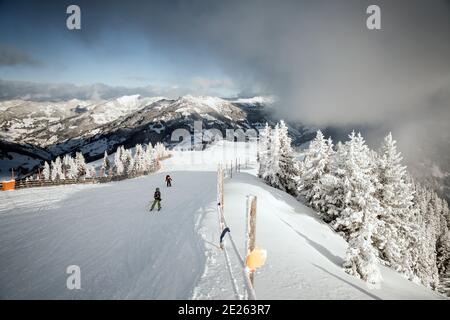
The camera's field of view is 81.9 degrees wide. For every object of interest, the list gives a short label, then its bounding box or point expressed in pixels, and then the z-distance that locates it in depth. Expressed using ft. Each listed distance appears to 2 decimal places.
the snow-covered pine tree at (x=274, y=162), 136.56
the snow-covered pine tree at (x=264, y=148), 149.59
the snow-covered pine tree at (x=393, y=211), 83.76
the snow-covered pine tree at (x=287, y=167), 139.13
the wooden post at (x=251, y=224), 25.43
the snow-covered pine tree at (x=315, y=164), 113.91
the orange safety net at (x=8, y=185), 93.72
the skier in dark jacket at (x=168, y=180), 112.57
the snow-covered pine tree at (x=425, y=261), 111.82
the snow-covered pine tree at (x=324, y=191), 99.26
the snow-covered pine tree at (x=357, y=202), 55.31
